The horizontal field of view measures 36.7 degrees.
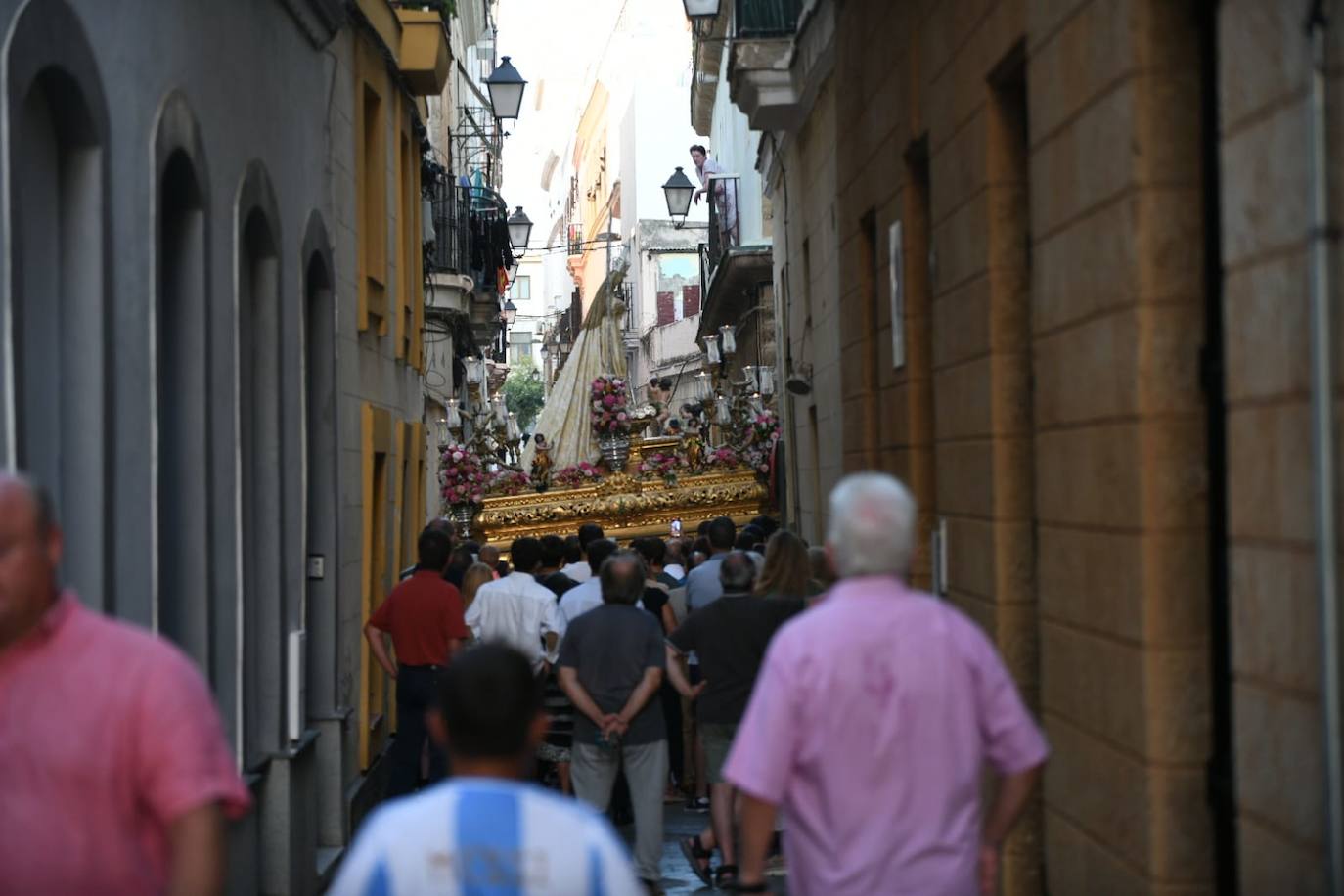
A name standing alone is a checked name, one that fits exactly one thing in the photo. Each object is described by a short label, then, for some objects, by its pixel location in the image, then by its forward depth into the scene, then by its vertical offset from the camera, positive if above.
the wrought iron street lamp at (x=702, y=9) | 19.72 +4.50
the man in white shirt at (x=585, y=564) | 14.42 -0.69
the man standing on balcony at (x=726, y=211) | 34.00 +4.43
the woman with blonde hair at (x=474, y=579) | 12.56 -0.65
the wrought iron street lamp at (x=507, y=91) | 22.70 +4.30
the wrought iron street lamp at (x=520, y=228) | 32.28 +3.94
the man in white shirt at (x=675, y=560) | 15.79 -0.74
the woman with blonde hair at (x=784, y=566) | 9.98 -0.49
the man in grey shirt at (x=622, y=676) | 9.88 -1.00
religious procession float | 23.56 +0.05
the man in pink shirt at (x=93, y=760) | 3.74 -0.52
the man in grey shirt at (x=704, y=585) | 12.62 -0.72
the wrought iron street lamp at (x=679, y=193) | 32.59 +4.49
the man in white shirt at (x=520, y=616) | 11.63 -0.82
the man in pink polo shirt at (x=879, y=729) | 4.68 -0.61
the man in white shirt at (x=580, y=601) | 11.80 -0.75
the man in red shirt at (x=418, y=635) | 11.57 -0.91
